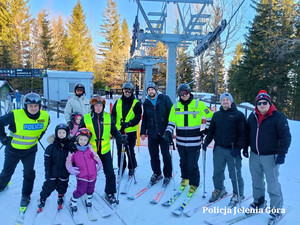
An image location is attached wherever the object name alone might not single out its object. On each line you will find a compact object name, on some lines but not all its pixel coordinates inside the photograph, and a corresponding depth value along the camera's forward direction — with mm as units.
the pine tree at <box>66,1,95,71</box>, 36122
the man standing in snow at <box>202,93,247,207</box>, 3229
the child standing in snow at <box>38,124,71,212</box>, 3035
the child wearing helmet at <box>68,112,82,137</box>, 4578
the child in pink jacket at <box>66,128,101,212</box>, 3041
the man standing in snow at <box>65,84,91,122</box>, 4734
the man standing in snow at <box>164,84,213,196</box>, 3582
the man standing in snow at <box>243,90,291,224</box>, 2820
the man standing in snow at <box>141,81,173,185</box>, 3973
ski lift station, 17438
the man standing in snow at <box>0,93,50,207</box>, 3158
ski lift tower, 7547
